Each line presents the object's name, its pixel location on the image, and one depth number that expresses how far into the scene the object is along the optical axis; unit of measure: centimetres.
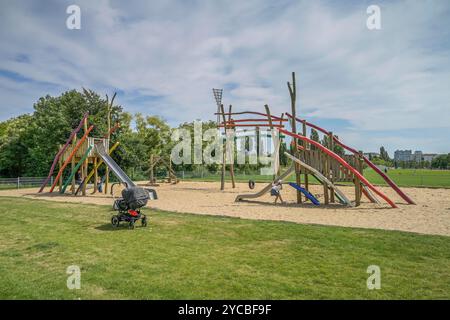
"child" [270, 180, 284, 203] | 1475
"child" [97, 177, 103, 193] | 2127
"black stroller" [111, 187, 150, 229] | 897
